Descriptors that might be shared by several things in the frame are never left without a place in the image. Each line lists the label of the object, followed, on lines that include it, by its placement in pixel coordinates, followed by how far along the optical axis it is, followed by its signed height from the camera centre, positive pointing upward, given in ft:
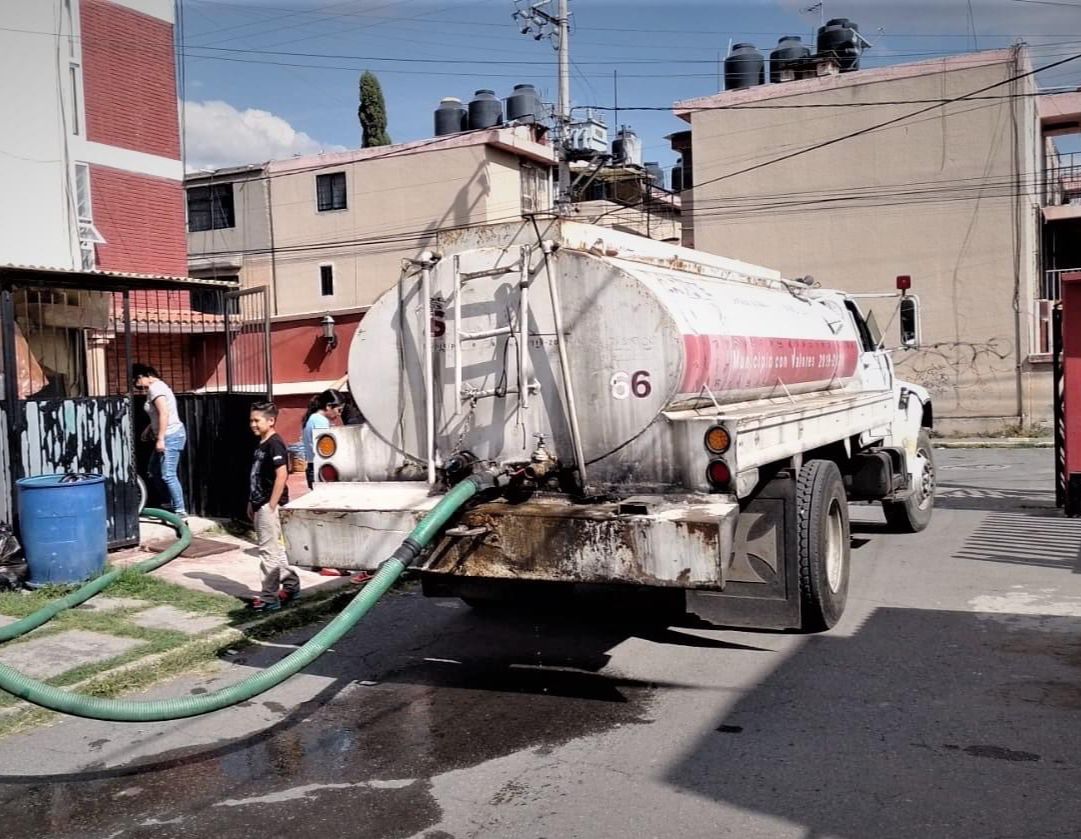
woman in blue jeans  34.78 -1.29
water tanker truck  18.07 -1.12
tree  127.34 +33.85
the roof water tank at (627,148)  125.53 +28.41
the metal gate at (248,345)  38.06 +2.45
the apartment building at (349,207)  100.42 +18.20
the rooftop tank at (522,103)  116.97 +31.54
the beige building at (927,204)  84.33 +14.09
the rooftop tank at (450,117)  117.39 +30.41
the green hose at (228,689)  14.99 -4.31
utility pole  83.82 +26.93
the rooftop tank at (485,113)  116.98 +30.54
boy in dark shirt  25.59 -2.63
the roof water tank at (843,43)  98.02 +31.02
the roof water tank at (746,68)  109.09 +32.26
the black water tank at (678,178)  138.35 +27.57
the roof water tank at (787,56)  101.14 +31.15
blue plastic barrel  27.12 -3.40
